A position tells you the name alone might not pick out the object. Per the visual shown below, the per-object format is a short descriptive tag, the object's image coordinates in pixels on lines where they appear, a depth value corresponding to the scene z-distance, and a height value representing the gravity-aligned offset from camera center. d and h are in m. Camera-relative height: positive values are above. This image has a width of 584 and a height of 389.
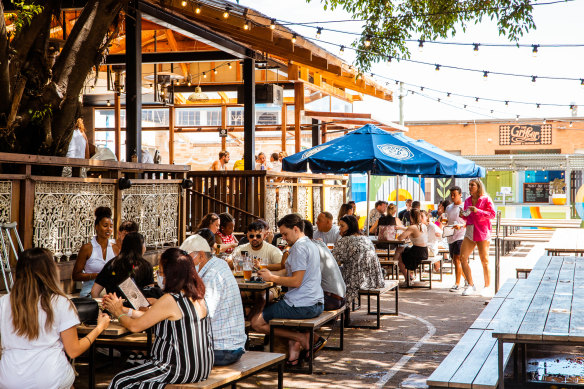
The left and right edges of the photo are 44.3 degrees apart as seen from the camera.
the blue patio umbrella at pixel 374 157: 10.93 +0.51
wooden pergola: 11.52 +2.91
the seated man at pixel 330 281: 7.60 -0.96
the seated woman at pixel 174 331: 4.45 -0.89
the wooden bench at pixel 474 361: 4.59 -1.23
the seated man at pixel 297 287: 6.80 -0.93
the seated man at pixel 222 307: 5.11 -0.85
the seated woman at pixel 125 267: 6.13 -0.66
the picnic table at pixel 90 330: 5.11 -1.02
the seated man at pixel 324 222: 9.68 -0.43
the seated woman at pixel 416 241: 12.59 -0.90
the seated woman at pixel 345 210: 12.49 -0.35
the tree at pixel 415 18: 9.98 +2.56
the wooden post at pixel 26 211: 7.01 -0.20
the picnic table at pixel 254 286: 6.93 -0.92
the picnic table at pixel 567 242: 10.97 -0.88
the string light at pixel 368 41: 11.47 +2.39
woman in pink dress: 11.38 -0.54
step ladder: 6.25 -0.51
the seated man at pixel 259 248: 8.29 -0.69
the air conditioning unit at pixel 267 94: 17.34 +2.35
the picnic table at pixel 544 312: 4.41 -0.89
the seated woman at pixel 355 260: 8.81 -0.86
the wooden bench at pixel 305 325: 6.75 -1.27
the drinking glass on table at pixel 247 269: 7.21 -0.79
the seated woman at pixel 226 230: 9.70 -0.55
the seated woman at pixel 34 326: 4.10 -0.78
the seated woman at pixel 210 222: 8.75 -0.38
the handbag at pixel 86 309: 4.87 -0.81
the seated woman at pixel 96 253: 7.03 -0.63
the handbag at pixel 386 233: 12.55 -0.75
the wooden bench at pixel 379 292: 8.88 -1.27
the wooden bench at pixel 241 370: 4.55 -1.25
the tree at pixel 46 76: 7.61 +1.29
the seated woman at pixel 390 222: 13.09 -0.58
